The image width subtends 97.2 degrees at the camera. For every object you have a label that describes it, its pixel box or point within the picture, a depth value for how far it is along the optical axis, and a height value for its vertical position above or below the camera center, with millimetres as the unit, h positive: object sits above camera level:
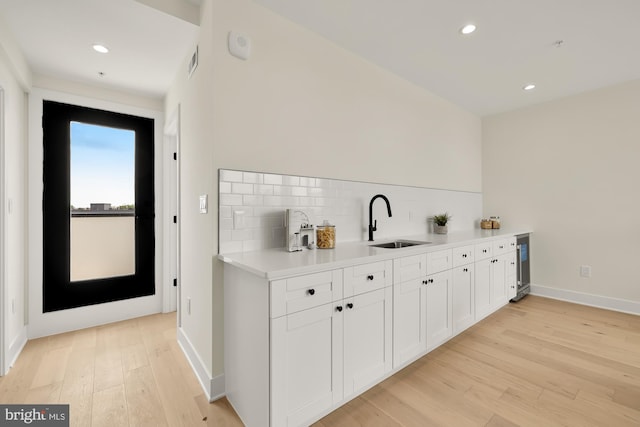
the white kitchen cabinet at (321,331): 1340 -672
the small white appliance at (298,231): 1885 -119
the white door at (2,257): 1954 -298
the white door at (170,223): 3197 -102
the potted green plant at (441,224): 3301 -128
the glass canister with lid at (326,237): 2051 -171
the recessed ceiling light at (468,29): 2199 +1458
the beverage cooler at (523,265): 3535 -686
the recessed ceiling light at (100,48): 2156 +1287
